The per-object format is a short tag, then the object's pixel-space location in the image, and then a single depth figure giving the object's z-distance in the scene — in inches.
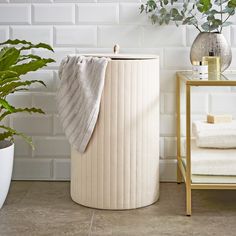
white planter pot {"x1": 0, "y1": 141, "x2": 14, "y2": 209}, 79.7
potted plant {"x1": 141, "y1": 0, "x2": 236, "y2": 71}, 87.8
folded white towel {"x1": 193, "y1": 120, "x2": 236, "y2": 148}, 85.0
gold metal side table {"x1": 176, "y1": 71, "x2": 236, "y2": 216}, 75.9
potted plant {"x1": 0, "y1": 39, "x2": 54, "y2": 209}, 78.5
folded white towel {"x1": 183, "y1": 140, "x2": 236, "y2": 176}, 81.6
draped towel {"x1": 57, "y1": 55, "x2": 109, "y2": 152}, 80.1
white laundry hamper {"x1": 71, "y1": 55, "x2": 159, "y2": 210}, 81.0
